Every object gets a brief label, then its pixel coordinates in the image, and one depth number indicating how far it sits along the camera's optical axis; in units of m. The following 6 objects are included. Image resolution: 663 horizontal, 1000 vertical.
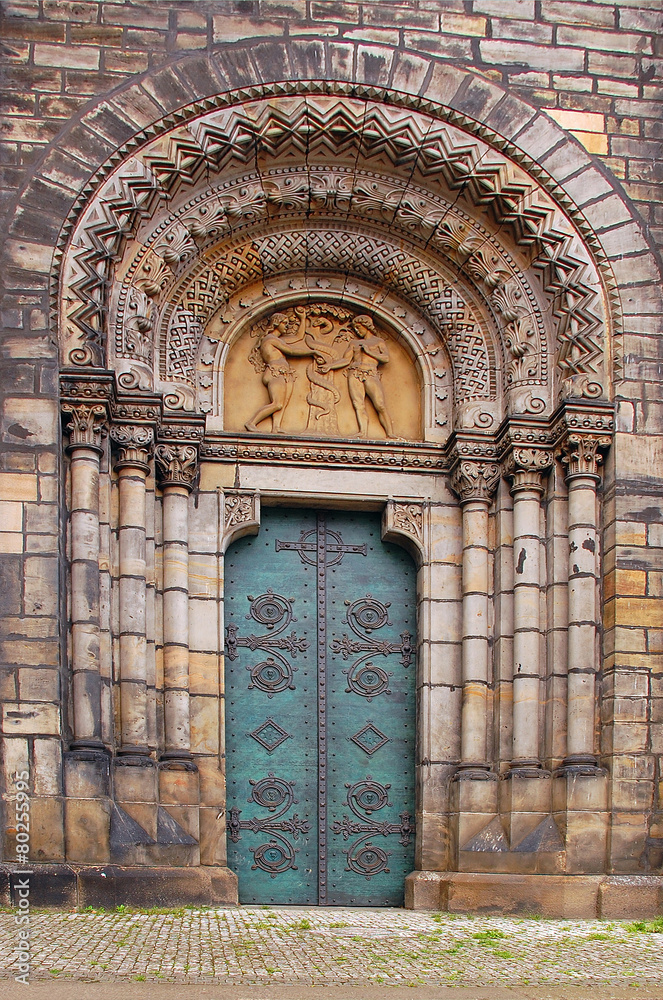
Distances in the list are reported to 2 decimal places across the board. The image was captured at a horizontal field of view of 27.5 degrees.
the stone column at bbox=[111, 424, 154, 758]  11.21
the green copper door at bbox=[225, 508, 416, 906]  11.97
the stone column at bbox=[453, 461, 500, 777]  11.89
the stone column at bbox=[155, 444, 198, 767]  11.49
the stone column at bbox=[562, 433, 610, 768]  11.48
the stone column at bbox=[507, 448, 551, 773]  11.71
